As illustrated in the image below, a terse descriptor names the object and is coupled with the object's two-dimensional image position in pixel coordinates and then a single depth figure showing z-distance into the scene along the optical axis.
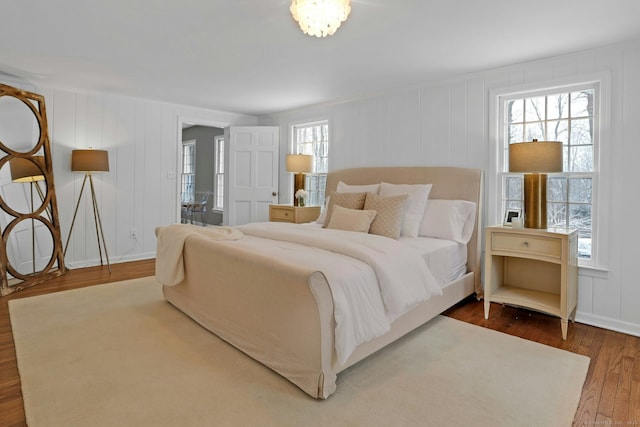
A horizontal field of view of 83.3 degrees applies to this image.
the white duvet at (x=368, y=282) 1.89
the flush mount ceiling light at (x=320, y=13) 2.00
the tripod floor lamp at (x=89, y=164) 4.36
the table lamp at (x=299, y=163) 5.19
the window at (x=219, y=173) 7.84
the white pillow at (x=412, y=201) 3.45
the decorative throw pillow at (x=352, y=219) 3.29
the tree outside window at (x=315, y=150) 5.40
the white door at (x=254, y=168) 5.88
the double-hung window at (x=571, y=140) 3.10
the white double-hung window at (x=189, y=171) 8.69
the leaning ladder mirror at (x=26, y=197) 3.75
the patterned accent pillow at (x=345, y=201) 3.62
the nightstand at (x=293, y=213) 4.95
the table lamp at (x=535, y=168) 2.84
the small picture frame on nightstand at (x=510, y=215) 3.31
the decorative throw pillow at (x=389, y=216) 3.21
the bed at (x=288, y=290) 1.87
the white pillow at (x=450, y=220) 3.39
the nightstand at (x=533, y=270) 2.73
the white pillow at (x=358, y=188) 4.02
